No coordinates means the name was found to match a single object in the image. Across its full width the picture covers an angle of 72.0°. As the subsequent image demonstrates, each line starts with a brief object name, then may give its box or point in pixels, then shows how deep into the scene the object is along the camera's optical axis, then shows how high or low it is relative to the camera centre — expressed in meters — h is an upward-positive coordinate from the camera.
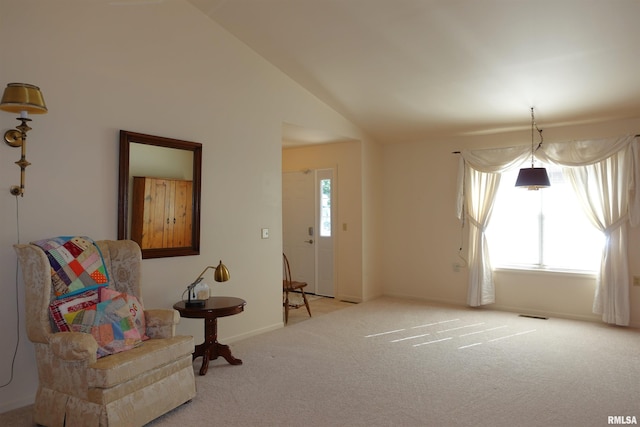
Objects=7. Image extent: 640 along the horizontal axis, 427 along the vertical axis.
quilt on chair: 2.88 -0.28
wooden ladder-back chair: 5.42 -0.79
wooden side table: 3.63 -0.77
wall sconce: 2.77 +0.75
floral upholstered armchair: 2.54 -0.88
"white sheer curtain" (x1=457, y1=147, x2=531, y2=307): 5.93 +0.35
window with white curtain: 5.50 -0.04
